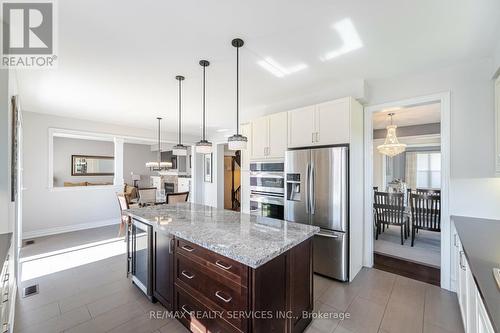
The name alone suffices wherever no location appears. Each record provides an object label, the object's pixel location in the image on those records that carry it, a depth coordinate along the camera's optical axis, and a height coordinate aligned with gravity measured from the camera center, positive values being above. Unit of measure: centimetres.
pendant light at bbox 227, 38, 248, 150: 216 +26
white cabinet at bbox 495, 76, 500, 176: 185 +43
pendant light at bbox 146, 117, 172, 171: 602 +8
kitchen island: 141 -80
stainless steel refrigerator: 267 -45
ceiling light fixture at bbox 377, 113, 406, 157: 451 +46
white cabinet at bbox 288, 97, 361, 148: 272 +59
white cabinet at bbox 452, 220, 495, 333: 109 -88
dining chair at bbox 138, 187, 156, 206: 484 -69
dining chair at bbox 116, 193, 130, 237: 430 -78
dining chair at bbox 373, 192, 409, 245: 402 -83
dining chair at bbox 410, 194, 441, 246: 364 -79
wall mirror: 795 +7
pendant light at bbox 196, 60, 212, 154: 248 +25
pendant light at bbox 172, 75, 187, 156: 329 +26
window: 653 -11
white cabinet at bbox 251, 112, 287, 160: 335 +49
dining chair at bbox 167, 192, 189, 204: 436 -64
